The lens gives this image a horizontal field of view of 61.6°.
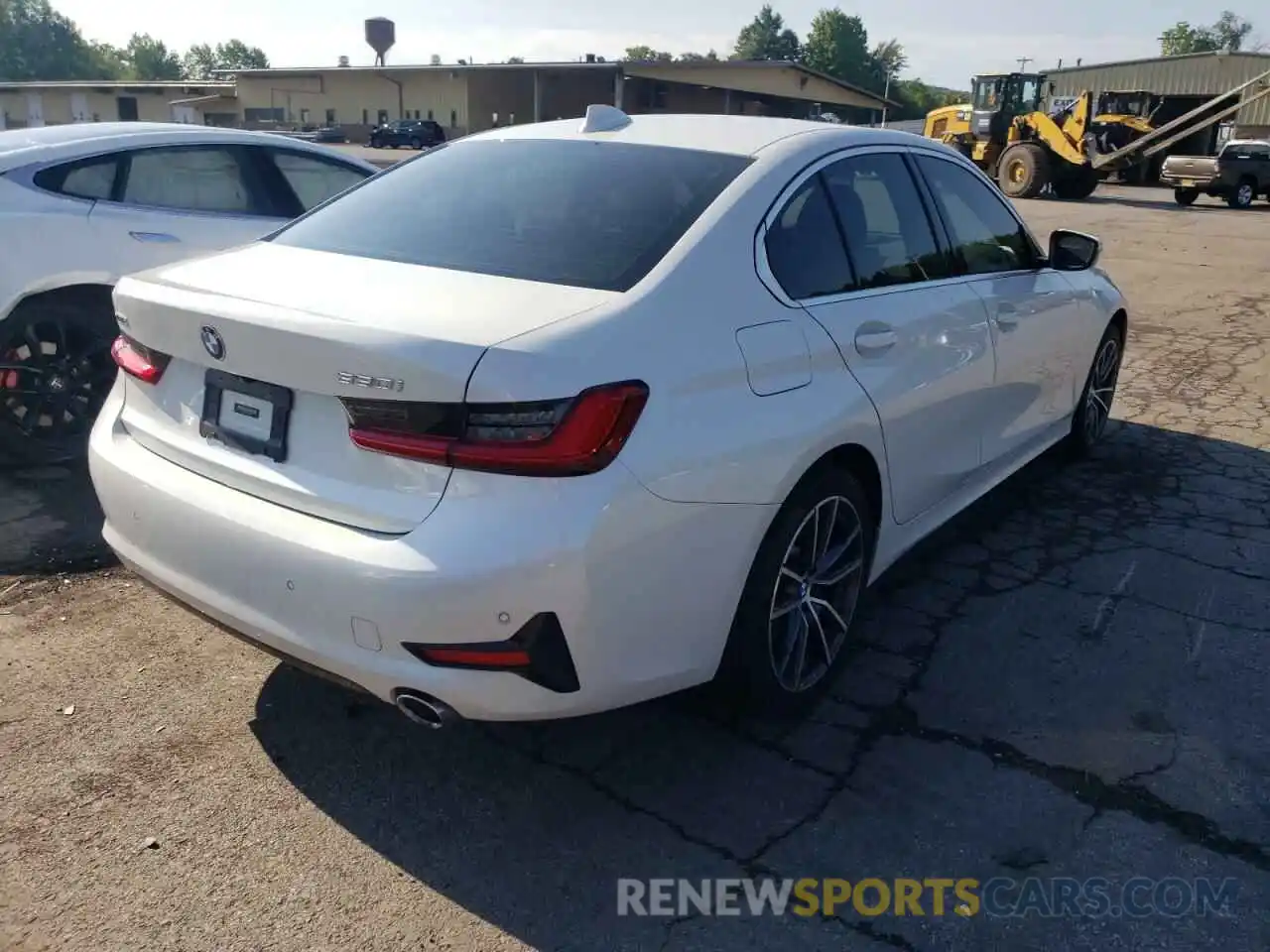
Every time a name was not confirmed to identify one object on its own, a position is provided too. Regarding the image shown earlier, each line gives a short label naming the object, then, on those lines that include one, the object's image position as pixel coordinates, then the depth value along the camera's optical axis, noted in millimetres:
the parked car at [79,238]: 4828
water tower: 74812
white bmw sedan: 2287
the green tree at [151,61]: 126125
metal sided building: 47375
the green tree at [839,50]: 109375
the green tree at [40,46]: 107500
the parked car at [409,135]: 53062
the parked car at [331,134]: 55606
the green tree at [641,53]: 116000
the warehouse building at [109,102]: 61062
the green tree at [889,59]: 117875
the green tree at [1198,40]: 113188
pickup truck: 25469
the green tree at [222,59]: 138875
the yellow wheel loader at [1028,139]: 24938
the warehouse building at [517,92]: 48125
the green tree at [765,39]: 121250
